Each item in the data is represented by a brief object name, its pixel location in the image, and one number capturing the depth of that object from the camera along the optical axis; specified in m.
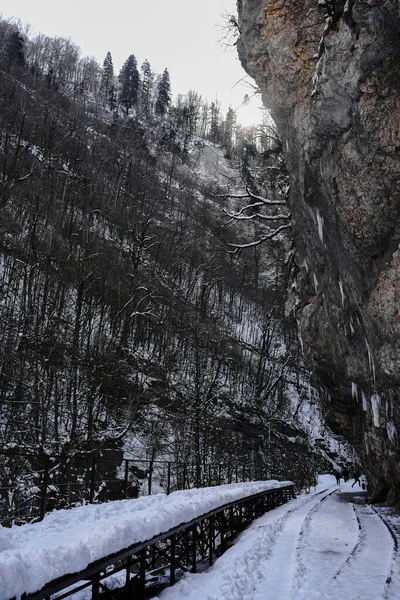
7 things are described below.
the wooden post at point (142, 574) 6.11
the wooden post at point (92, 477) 8.87
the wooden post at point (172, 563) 7.38
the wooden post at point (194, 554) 8.87
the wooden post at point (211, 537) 9.73
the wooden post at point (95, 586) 4.75
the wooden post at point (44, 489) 7.56
